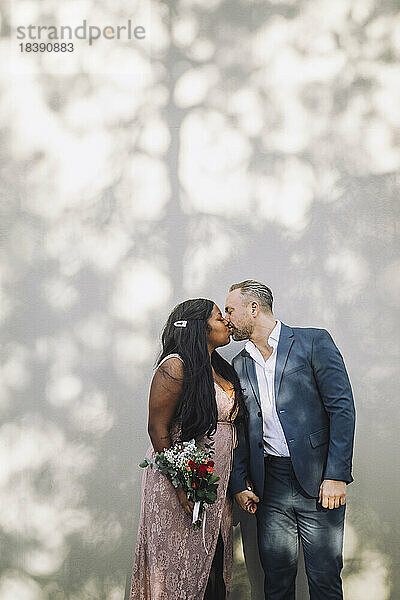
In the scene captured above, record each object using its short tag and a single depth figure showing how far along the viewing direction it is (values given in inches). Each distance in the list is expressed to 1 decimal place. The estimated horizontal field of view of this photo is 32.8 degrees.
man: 124.5
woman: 121.2
